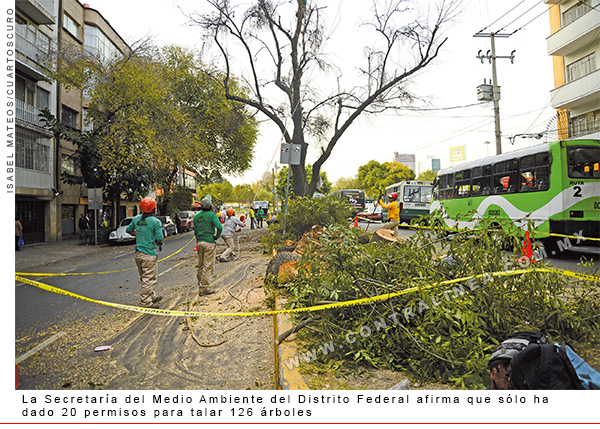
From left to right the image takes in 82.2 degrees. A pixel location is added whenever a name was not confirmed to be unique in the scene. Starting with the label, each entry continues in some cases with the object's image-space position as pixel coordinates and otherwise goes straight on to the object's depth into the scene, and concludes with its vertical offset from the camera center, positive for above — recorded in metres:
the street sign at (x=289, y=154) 9.23 +1.94
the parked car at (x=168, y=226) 22.01 +0.21
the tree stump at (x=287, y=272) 5.65 -0.78
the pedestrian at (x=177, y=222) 26.09 +0.52
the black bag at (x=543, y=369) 2.11 -0.94
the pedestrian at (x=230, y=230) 10.27 -0.09
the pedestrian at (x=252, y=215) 23.54 +0.78
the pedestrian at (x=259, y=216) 25.22 +0.76
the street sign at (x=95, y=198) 15.88 +1.58
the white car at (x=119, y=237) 16.33 -0.29
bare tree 12.25 +5.99
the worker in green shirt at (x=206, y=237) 6.44 -0.18
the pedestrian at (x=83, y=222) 21.36 +0.62
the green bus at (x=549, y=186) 7.98 +0.83
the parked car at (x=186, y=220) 26.91 +0.68
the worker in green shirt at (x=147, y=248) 5.46 -0.29
